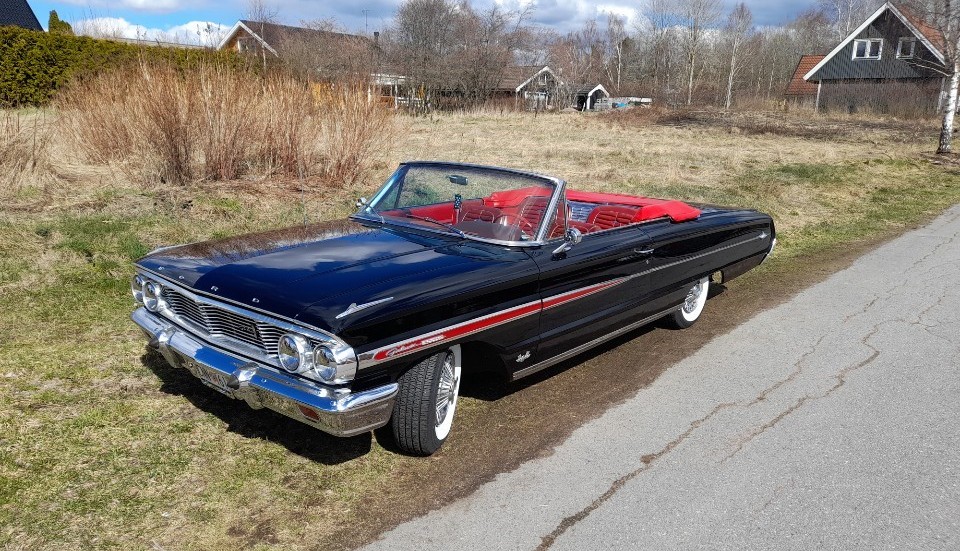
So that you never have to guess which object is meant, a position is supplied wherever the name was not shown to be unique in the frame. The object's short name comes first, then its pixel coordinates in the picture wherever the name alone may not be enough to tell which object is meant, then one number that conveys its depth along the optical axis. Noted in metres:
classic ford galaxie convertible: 3.22
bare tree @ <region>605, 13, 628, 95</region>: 64.07
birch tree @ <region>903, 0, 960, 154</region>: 19.38
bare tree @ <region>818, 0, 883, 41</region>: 61.56
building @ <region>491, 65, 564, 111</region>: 42.12
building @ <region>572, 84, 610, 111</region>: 50.83
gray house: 35.75
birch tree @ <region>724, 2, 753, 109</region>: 55.64
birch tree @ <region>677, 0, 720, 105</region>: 57.53
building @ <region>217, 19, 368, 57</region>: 19.09
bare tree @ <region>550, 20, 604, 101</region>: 51.94
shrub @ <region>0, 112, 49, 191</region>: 8.45
